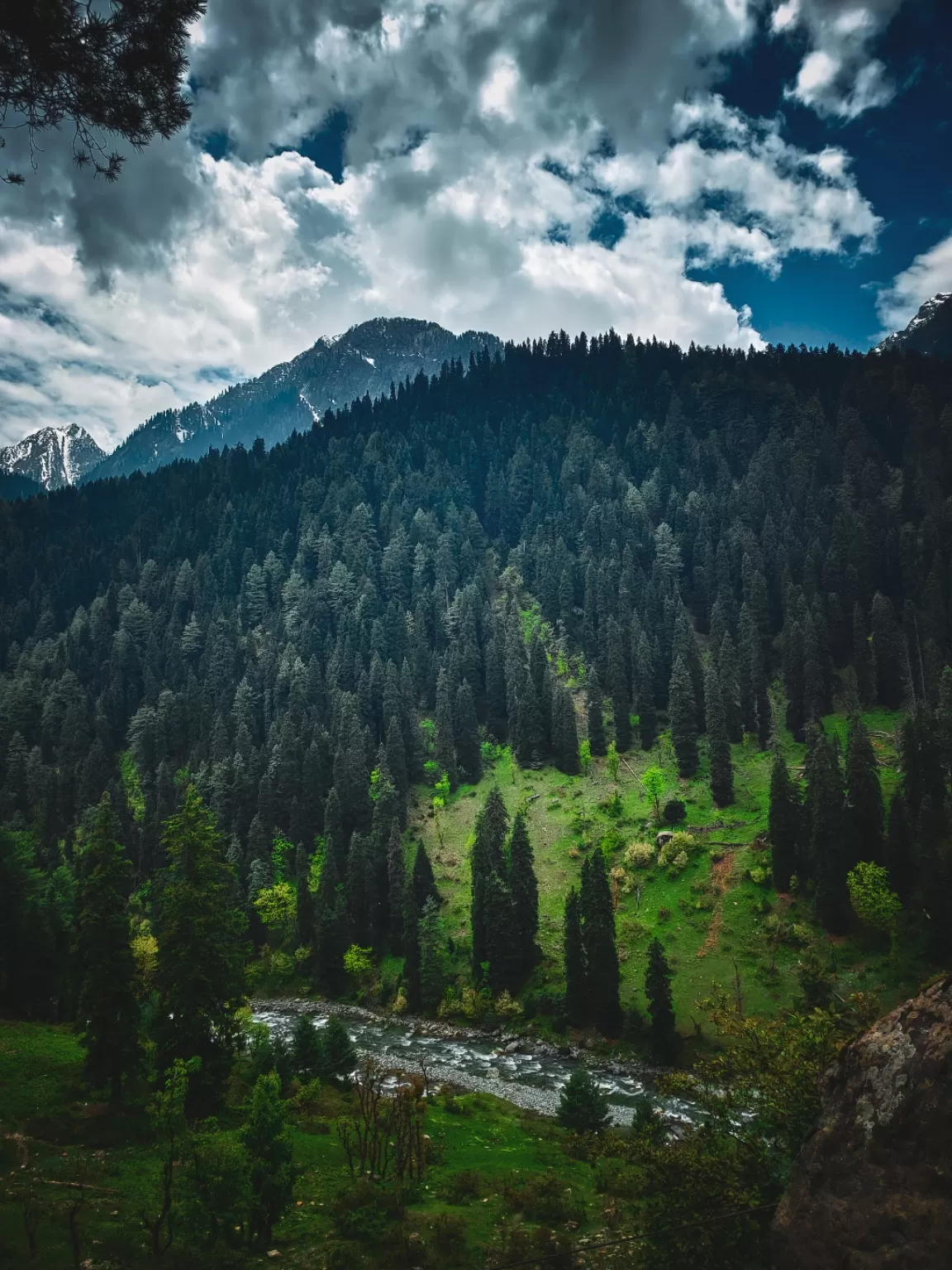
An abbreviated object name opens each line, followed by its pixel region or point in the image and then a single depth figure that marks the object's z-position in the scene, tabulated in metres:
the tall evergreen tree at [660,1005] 68.81
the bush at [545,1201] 29.58
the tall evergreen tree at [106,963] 35.88
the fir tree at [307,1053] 53.12
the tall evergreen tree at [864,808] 86.00
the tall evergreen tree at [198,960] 36.41
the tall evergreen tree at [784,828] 90.12
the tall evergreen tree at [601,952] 75.38
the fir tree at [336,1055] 54.59
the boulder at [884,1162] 13.13
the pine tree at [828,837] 81.88
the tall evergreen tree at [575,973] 77.75
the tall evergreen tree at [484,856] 91.31
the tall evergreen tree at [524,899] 90.19
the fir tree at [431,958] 89.00
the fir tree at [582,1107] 46.97
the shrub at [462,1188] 32.22
